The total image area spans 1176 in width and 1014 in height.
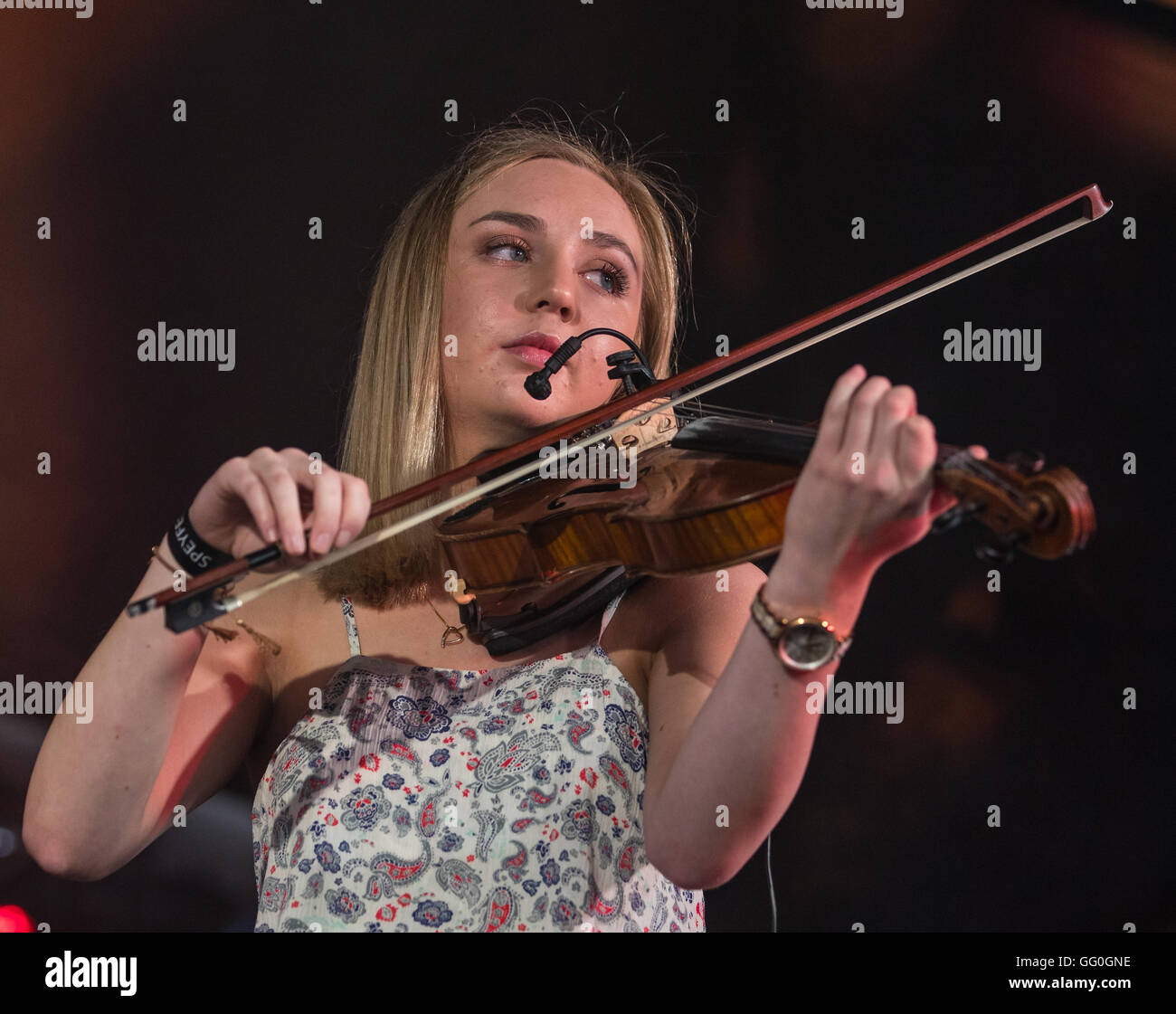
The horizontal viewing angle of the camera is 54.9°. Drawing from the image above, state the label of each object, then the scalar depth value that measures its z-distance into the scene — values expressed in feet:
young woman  3.05
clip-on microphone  4.53
